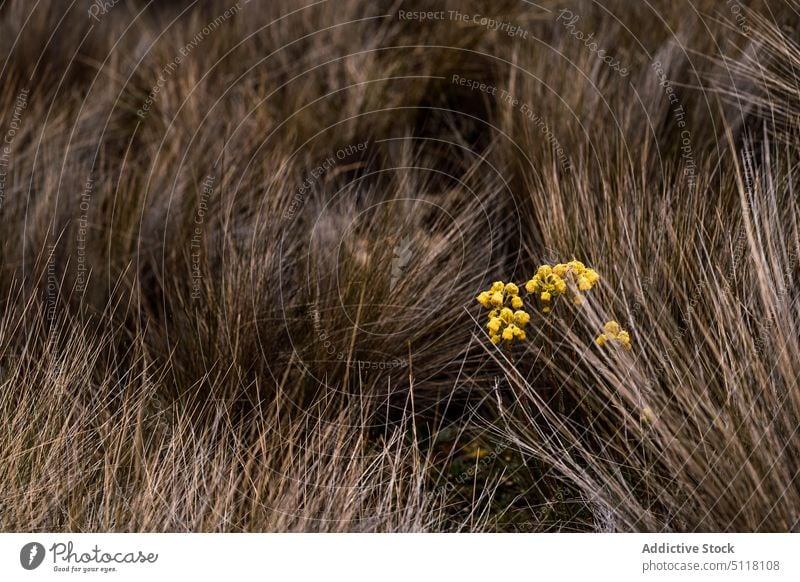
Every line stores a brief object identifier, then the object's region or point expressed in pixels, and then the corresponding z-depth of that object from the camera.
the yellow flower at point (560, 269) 2.30
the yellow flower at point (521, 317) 2.27
